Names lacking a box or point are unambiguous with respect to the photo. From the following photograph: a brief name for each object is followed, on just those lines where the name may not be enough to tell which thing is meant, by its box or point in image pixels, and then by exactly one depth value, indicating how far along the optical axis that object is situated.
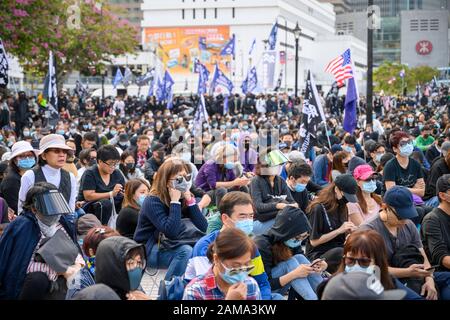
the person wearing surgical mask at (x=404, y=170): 10.49
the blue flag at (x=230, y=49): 46.97
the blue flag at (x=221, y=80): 37.56
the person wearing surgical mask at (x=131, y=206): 8.48
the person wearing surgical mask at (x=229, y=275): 4.95
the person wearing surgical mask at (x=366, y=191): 8.52
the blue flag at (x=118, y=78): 49.15
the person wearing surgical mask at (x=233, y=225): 5.95
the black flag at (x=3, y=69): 17.06
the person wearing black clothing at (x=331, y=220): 7.57
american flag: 19.61
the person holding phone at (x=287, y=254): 6.67
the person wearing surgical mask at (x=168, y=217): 7.42
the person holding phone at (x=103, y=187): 9.73
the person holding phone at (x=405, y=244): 6.72
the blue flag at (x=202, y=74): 35.27
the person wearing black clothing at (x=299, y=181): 9.28
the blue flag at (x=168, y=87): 36.12
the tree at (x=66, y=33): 26.31
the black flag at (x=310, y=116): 15.79
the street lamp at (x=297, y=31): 36.48
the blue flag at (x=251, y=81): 40.97
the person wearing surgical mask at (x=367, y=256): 5.16
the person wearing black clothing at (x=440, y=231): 6.99
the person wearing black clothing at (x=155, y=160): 12.34
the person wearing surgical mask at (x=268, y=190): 8.56
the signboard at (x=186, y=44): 96.69
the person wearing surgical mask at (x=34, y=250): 5.66
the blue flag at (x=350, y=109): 17.95
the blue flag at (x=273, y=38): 38.88
